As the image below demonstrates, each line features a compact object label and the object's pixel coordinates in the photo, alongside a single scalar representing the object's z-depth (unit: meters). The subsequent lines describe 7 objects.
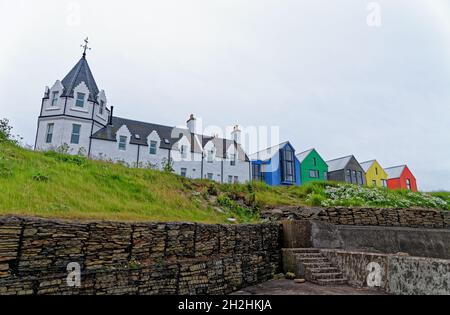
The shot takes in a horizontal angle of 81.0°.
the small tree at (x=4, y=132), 11.65
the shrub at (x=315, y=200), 12.80
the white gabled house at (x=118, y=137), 21.38
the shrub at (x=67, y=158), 11.40
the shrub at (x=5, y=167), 7.79
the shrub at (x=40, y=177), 8.19
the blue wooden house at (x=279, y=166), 29.61
